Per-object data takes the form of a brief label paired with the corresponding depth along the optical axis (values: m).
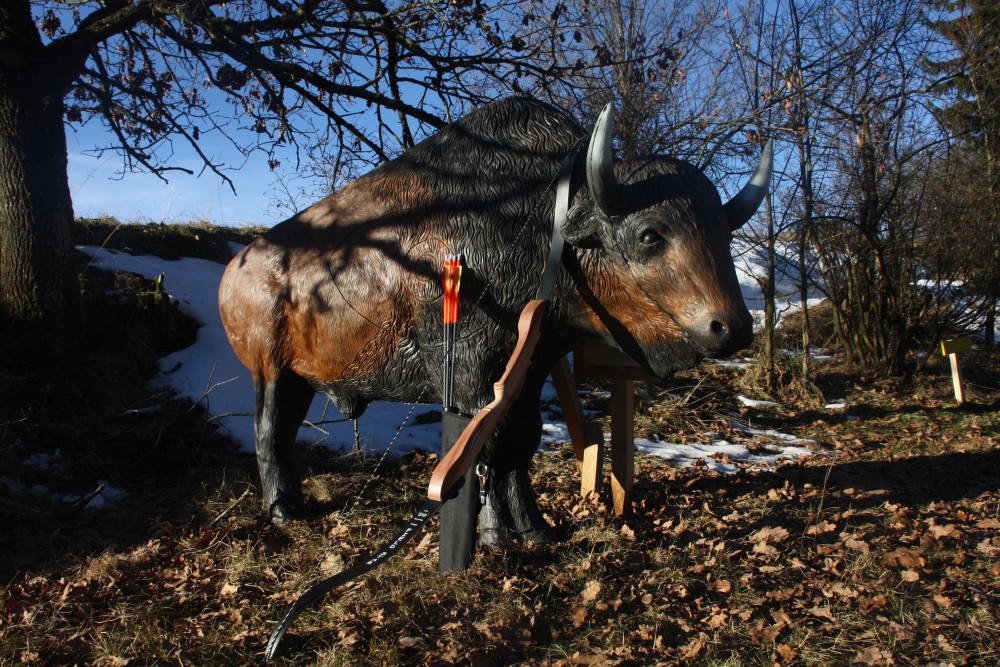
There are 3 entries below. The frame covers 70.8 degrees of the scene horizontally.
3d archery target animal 2.88
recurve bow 2.31
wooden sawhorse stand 4.12
